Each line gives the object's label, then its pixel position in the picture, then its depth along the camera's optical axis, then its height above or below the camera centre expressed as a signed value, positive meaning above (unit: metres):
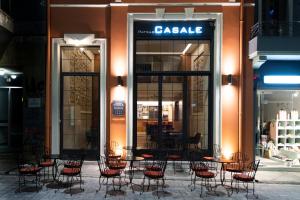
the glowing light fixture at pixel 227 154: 8.22 -1.56
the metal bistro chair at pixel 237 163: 6.70 -1.67
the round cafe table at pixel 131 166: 6.93 -1.77
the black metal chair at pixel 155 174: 6.16 -1.69
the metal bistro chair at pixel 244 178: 6.12 -1.76
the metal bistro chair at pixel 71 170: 6.22 -1.64
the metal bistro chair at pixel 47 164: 6.82 -1.60
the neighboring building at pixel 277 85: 7.92 +0.73
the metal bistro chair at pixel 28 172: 6.29 -1.67
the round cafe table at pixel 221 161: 6.84 -1.59
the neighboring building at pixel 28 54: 8.36 +1.78
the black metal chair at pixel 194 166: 6.65 -1.67
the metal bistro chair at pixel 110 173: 6.12 -1.66
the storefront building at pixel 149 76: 8.26 +1.01
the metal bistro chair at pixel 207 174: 6.26 -1.92
